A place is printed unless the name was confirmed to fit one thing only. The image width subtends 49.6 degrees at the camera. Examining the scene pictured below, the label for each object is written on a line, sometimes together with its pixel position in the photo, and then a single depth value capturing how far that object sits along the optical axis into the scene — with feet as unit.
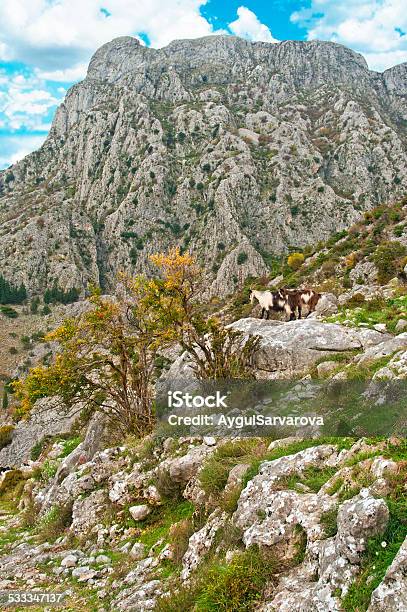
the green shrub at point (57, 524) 41.32
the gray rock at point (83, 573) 29.01
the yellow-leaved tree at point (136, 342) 48.85
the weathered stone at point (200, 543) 23.27
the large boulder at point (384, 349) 36.19
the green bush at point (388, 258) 85.61
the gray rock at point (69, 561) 32.22
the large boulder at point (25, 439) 120.43
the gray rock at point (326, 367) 40.64
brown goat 67.21
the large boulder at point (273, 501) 19.98
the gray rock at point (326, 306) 64.85
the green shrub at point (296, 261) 146.66
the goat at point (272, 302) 68.85
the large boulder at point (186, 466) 32.63
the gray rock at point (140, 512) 33.81
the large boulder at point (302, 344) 47.21
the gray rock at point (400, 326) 47.51
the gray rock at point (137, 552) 29.36
